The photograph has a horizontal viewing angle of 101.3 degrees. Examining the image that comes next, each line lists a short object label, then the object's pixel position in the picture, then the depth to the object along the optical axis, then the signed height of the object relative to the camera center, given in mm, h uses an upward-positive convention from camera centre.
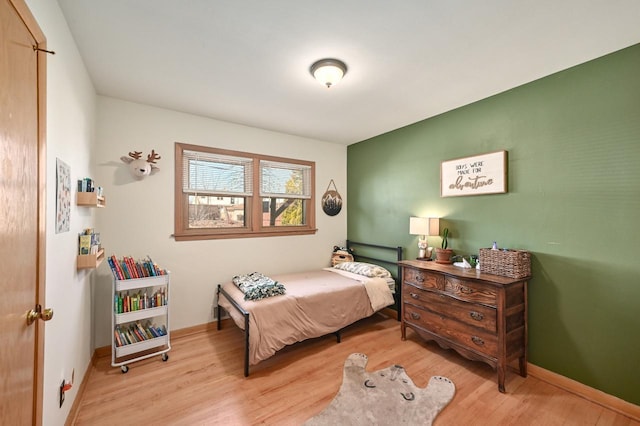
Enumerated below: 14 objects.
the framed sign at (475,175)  2570 +408
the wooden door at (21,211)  899 +18
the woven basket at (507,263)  2230 -433
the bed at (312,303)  2396 -949
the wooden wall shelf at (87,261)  1921 -344
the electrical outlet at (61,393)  1563 -1067
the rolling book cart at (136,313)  2355 -909
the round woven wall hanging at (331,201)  4242 +212
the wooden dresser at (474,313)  2146 -901
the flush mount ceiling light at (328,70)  2066 +1162
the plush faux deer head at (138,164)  2725 +540
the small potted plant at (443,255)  2822 -446
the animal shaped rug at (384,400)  1797 -1407
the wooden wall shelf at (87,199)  1939 +122
